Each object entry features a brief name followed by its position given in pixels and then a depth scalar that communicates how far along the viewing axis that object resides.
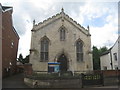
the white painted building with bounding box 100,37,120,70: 30.50
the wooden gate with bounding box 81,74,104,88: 15.96
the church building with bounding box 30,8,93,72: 24.45
